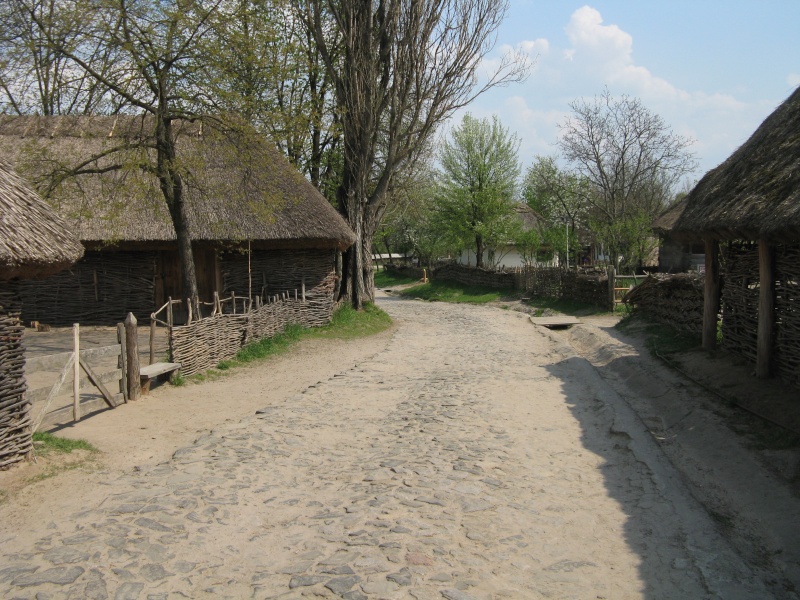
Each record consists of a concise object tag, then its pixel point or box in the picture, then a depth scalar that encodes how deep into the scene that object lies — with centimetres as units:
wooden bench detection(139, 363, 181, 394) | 988
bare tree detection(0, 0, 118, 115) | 1161
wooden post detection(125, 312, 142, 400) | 945
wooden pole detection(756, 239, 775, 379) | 916
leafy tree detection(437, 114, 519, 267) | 3734
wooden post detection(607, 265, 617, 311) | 2129
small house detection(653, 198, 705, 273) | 3184
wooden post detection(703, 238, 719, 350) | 1152
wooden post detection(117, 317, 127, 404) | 943
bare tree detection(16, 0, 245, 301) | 1187
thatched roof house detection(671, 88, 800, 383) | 837
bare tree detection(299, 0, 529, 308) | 1989
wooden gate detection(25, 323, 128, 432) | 769
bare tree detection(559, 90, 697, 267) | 3576
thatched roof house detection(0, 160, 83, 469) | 632
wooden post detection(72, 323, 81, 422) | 807
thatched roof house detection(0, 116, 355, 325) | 1722
